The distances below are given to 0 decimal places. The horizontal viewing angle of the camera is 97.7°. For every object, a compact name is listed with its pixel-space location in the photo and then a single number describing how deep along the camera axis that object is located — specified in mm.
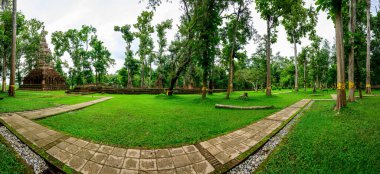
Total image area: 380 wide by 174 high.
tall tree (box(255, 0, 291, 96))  17147
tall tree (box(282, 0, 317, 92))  18000
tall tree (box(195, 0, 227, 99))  14366
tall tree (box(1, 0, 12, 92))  19656
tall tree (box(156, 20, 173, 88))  31250
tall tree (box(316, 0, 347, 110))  7812
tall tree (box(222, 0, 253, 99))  15795
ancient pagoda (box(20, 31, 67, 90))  32641
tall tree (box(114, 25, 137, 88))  31984
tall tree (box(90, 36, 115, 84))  36656
